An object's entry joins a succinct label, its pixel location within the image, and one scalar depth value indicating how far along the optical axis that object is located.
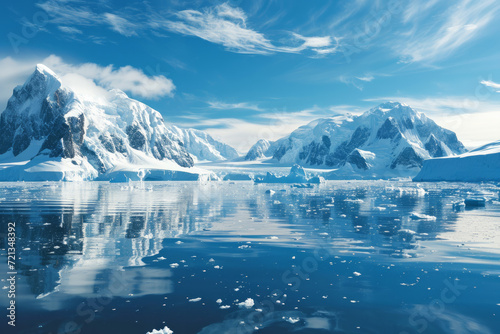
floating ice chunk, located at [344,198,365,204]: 38.72
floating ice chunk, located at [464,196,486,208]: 32.72
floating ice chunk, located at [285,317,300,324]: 7.65
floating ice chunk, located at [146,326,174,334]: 7.02
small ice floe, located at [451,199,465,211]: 29.47
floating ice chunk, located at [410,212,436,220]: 23.69
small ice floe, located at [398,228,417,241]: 17.05
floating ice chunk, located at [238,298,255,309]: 8.43
